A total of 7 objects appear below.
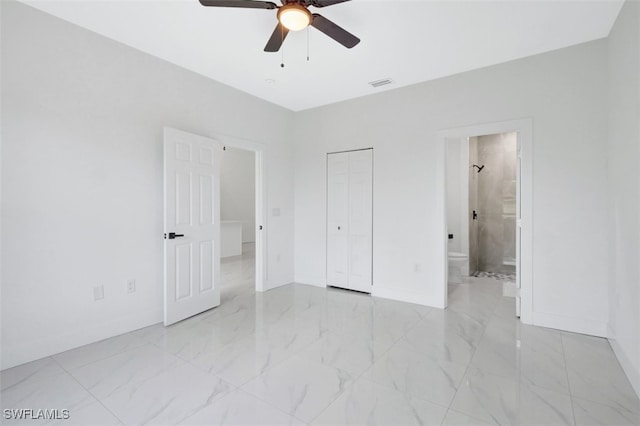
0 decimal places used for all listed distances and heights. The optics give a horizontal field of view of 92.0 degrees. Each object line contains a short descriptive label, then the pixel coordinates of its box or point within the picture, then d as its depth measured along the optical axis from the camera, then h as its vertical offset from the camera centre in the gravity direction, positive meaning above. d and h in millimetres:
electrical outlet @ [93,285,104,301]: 2867 -766
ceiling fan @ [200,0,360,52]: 2014 +1333
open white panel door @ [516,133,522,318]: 3377 -190
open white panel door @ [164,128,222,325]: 3262 -153
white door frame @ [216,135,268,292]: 4575 -104
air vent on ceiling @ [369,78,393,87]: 3863 +1642
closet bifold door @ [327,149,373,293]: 4426 -119
